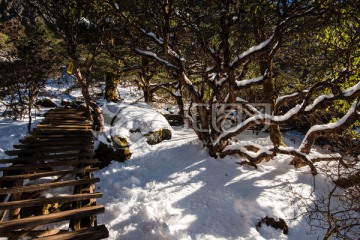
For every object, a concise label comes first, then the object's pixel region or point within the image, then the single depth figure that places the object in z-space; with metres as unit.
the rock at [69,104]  15.05
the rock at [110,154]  8.08
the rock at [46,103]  15.22
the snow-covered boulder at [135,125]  9.45
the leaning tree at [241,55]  7.34
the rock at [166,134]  10.59
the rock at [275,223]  5.90
